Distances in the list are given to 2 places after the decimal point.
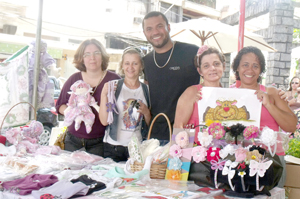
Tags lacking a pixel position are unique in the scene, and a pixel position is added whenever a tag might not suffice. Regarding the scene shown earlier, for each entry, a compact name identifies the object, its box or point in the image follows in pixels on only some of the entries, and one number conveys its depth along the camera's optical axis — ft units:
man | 9.84
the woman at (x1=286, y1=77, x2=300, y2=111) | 20.88
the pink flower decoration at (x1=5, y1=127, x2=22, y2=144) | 10.06
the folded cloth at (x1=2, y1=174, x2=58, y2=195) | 6.54
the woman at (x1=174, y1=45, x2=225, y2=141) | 8.11
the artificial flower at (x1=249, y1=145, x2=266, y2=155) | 6.64
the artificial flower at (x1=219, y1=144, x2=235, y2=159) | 6.78
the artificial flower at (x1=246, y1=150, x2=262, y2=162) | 6.47
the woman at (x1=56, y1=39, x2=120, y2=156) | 9.95
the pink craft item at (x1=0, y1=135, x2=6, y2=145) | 10.16
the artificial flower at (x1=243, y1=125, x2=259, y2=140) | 6.93
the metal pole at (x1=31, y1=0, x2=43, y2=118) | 12.71
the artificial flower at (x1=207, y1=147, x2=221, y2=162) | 6.91
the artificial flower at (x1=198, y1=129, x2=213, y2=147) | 7.16
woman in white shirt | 9.30
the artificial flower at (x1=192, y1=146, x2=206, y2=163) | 7.16
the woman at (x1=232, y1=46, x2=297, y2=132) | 7.66
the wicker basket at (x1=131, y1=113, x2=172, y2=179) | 7.70
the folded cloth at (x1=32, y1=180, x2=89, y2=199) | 6.13
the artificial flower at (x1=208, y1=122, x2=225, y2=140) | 7.11
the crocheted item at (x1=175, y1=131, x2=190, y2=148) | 7.52
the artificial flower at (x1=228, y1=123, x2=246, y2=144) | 7.11
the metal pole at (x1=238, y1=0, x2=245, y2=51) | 10.63
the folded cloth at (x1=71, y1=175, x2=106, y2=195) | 6.57
